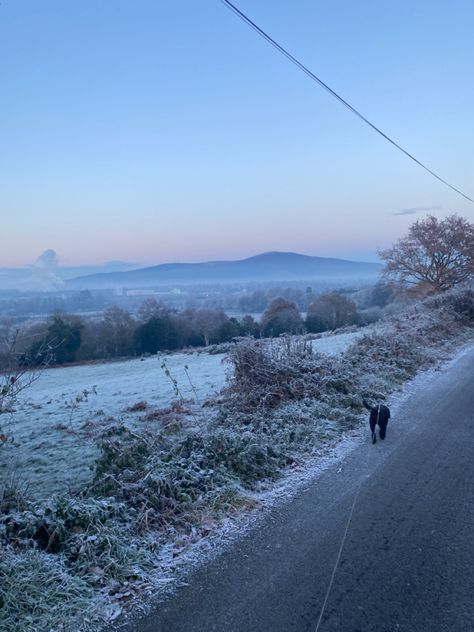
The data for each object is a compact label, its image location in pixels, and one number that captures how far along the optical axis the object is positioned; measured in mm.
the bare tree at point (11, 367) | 4180
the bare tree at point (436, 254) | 27141
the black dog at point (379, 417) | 6023
